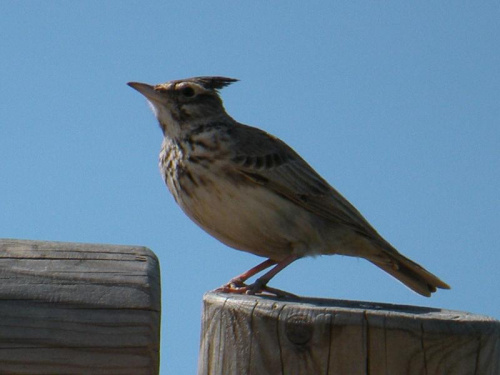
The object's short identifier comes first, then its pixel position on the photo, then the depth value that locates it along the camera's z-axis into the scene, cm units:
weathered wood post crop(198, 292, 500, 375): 595
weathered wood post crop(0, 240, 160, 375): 553
